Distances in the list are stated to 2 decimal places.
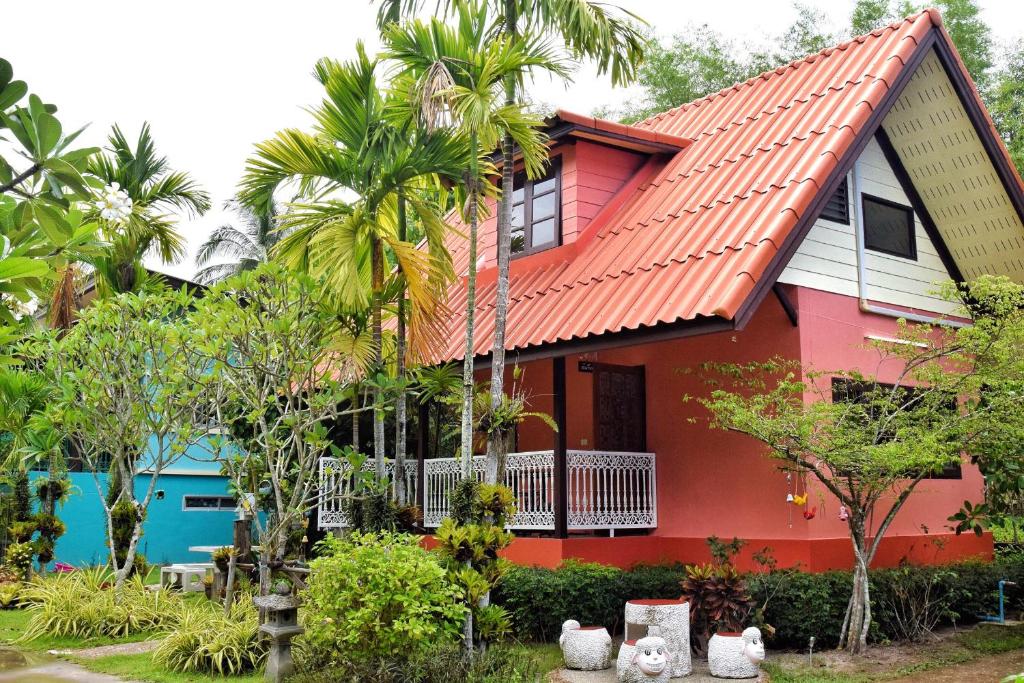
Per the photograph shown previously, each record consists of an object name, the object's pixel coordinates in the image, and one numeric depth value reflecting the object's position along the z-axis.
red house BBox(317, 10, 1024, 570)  10.23
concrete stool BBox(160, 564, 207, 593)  14.47
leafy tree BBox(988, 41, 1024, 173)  18.31
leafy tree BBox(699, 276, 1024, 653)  8.80
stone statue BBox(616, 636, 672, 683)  7.64
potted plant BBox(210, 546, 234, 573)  12.27
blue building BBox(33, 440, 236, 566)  19.27
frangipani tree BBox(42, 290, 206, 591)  11.36
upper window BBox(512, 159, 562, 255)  13.05
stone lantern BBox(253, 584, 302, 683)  8.08
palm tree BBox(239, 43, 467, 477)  10.37
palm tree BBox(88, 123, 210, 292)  14.96
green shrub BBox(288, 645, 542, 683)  7.12
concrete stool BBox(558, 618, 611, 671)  8.78
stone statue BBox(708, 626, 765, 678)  8.34
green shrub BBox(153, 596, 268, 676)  8.81
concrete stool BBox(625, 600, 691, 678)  8.63
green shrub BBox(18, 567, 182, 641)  10.89
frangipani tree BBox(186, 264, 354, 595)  8.86
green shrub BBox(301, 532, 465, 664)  7.37
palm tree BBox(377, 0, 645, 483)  9.17
